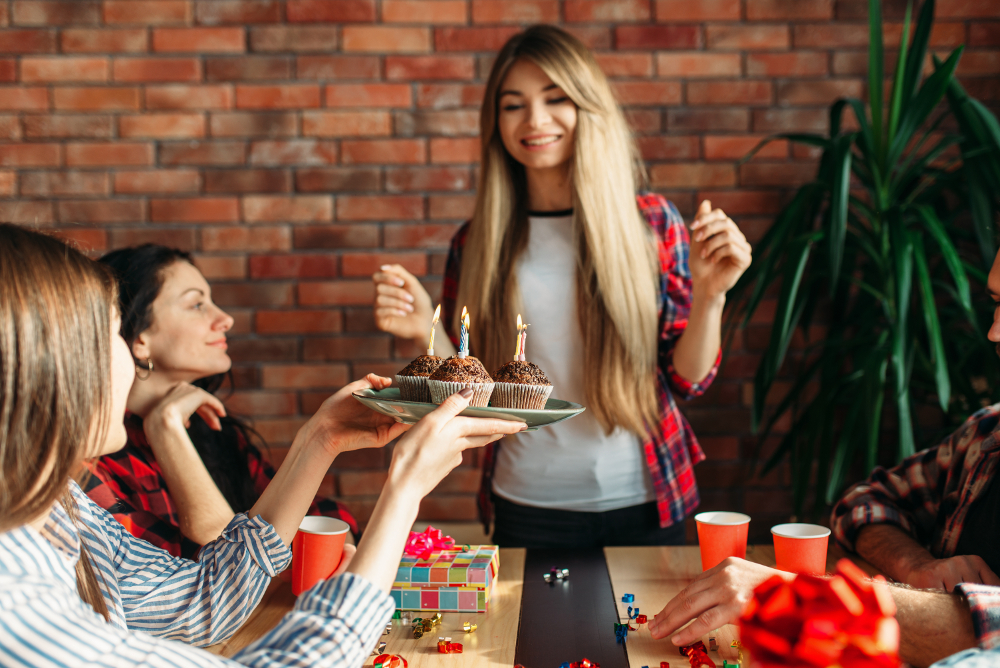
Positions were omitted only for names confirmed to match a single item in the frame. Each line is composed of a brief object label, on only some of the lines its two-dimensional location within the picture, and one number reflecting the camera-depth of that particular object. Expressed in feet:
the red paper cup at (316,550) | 3.75
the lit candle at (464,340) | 4.12
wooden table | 3.27
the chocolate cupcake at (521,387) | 4.24
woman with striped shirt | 2.24
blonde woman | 5.58
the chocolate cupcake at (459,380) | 4.02
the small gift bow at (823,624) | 1.94
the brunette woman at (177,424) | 4.83
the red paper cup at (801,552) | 3.65
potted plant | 6.25
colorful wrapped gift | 3.75
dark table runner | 3.26
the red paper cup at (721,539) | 3.87
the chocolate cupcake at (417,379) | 4.30
